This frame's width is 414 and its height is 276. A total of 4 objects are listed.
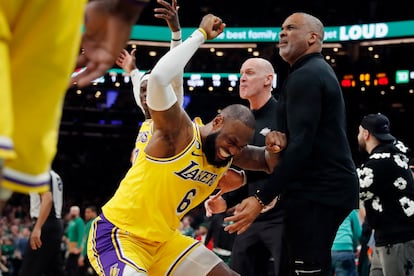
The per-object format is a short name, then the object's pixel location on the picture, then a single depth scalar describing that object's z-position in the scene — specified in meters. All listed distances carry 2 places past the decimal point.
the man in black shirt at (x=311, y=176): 4.25
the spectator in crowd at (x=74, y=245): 14.29
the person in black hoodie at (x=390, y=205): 6.04
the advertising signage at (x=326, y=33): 25.25
